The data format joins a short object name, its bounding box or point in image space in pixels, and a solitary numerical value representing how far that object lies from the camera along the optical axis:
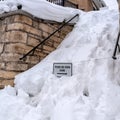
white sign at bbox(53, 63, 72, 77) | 4.63
